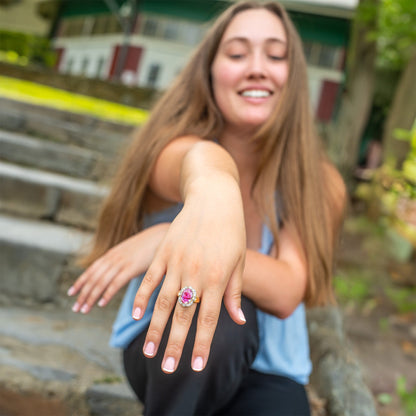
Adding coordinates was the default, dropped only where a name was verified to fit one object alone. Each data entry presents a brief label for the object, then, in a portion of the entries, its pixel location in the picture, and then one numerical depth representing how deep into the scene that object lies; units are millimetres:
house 13312
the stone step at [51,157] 2598
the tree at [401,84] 4523
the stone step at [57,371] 1320
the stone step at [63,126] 2964
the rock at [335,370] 1389
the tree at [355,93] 5512
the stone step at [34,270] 1755
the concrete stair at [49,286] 1348
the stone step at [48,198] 2180
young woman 989
